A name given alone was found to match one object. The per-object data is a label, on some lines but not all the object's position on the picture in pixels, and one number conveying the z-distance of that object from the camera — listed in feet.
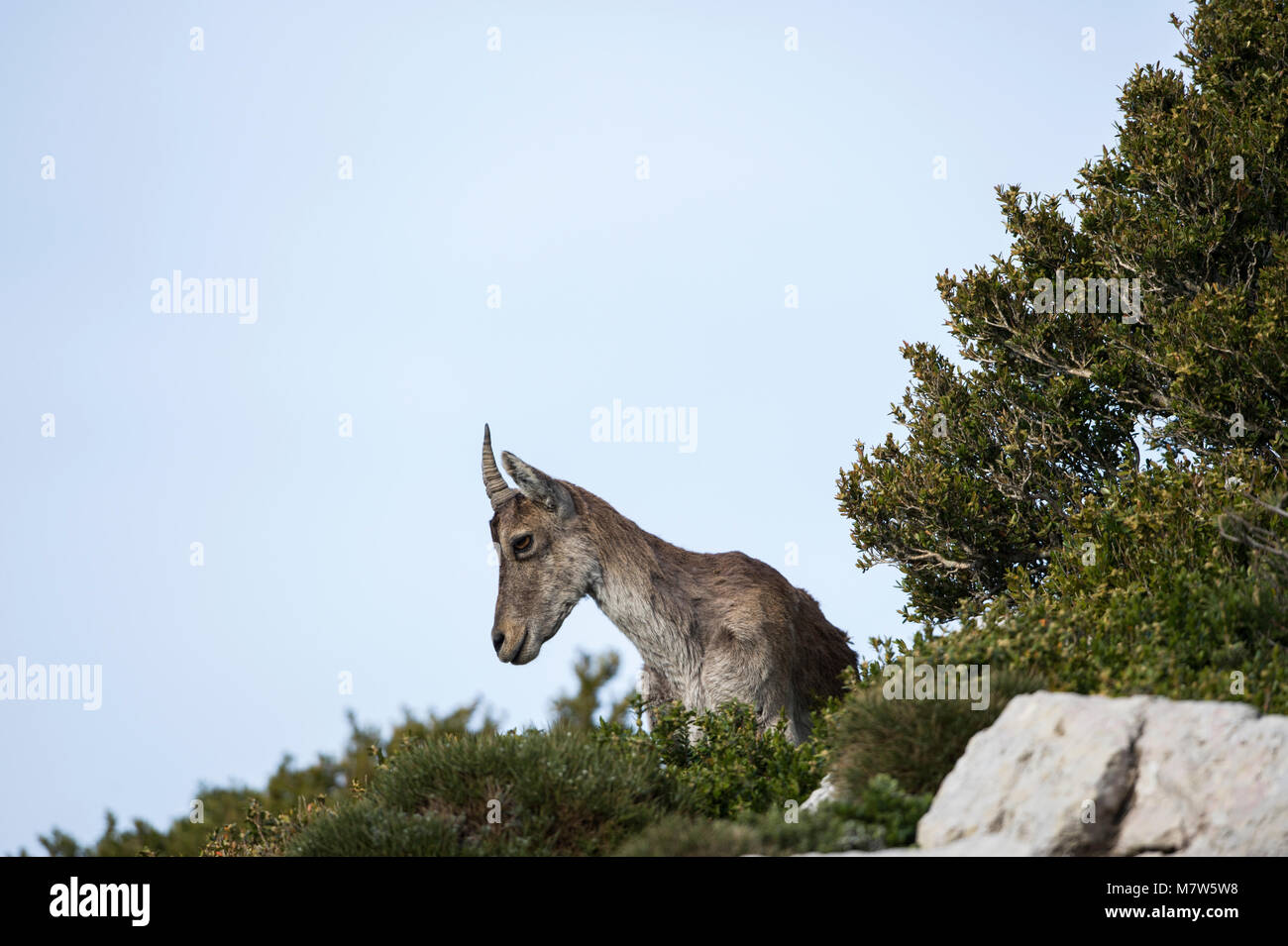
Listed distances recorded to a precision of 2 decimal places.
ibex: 43.96
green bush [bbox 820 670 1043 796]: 32.63
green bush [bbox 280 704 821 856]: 33.96
